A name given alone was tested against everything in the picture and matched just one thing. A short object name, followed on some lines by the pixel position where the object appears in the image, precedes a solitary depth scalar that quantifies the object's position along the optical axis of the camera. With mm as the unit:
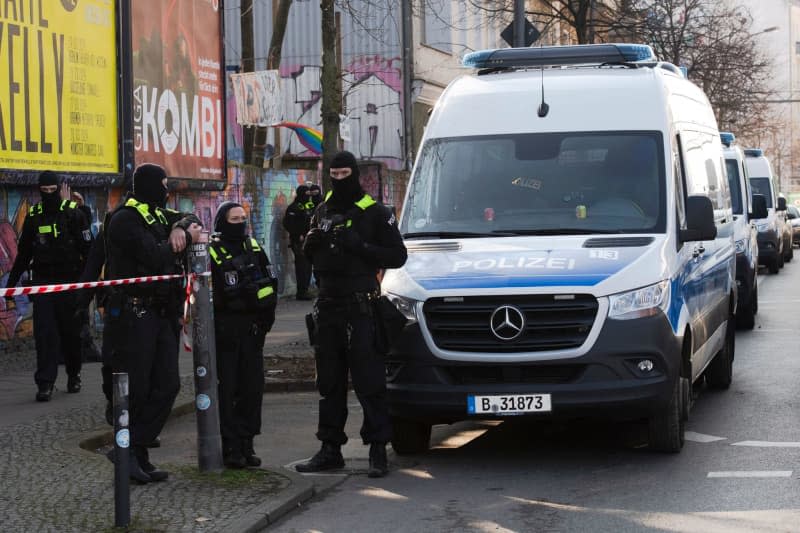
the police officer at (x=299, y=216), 21453
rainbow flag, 35562
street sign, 21547
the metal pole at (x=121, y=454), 6742
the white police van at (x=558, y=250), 8406
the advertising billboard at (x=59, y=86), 14516
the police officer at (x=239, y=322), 8469
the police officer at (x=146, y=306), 7895
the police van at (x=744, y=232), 17109
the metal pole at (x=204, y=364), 8227
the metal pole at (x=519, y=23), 20750
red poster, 17688
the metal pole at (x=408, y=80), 29688
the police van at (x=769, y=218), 28969
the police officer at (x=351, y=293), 8352
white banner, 21266
